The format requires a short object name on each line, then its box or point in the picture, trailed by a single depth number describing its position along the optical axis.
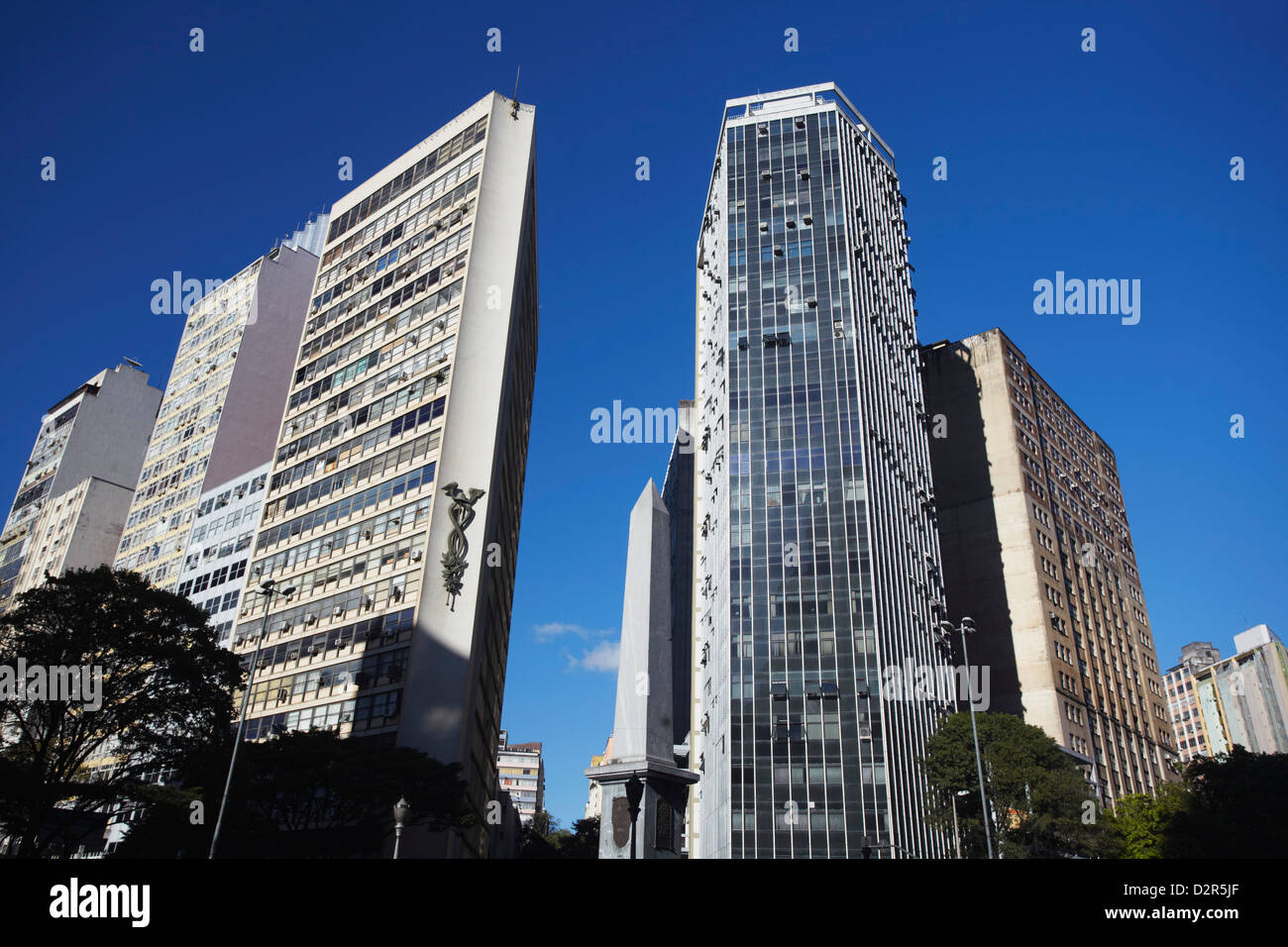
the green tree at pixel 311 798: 36.81
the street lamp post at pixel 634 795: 27.08
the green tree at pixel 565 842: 82.25
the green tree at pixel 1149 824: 52.16
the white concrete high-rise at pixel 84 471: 92.75
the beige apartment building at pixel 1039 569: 87.88
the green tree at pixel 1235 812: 45.06
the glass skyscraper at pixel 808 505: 61.31
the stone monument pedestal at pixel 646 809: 27.02
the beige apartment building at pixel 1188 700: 160.62
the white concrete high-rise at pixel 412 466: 47.00
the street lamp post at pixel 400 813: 27.20
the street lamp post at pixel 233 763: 29.39
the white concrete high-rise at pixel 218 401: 75.38
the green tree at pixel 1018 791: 50.97
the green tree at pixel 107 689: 32.22
